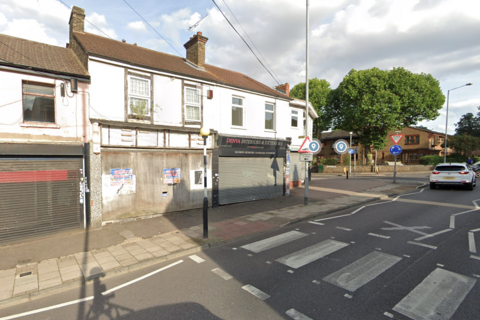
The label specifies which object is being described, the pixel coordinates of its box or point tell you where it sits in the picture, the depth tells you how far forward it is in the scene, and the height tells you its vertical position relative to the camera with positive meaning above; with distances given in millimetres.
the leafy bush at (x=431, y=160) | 41438 -1141
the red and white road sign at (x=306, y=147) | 11611 +303
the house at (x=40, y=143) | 7125 +341
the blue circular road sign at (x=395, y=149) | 17547 +273
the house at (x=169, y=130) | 8773 +1027
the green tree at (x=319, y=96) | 38969 +9209
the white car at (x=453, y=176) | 15273 -1423
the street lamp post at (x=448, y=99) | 29122 +5240
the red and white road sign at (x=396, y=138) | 17625 +1107
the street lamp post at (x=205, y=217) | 7250 -1888
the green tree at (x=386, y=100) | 30734 +6894
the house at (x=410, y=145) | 45906 +1549
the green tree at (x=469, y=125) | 62450 +7602
